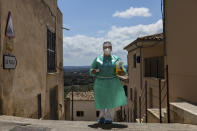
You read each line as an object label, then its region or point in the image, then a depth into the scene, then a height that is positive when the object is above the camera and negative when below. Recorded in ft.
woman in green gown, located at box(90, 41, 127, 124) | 13.41 -0.99
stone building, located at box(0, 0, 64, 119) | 16.08 +1.36
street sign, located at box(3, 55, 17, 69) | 15.64 +0.74
